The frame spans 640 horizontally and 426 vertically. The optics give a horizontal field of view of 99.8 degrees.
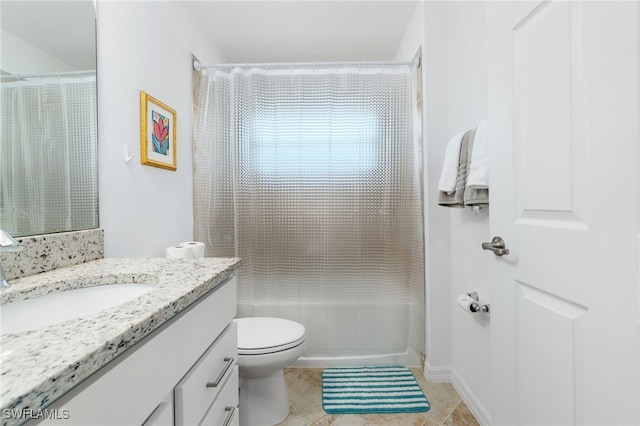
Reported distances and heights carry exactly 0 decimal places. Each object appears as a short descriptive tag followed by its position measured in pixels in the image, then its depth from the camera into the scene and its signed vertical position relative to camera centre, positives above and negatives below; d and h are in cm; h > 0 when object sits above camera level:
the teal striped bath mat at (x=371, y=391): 143 -105
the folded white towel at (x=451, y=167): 127 +20
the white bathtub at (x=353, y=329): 178 -79
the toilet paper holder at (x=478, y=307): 123 -45
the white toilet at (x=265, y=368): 124 -73
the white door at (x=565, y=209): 55 +0
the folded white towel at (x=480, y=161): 107 +19
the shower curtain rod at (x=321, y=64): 170 +94
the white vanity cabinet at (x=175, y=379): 39 -31
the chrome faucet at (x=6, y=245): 61 -7
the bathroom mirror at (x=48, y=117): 78 +32
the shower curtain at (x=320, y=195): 172 +11
